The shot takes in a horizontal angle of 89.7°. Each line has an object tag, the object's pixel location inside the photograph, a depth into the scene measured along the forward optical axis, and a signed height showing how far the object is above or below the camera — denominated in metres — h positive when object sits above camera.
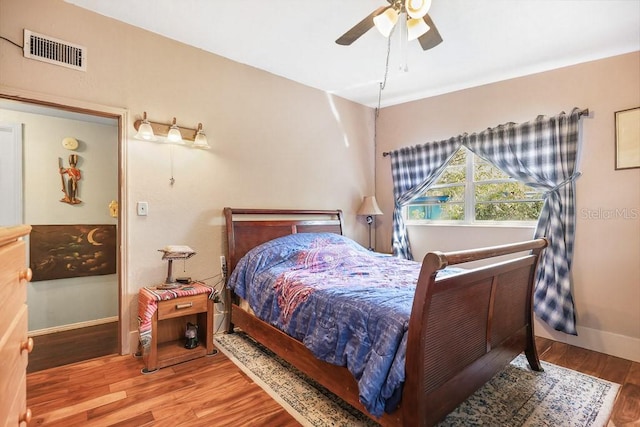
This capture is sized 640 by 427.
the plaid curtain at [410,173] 3.76 +0.51
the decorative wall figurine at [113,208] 3.54 +0.07
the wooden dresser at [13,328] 0.80 -0.32
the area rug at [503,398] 1.81 -1.15
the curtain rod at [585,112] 2.81 +0.88
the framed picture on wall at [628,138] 2.62 +0.62
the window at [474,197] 3.29 +0.18
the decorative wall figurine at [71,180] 3.34 +0.36
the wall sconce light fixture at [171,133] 2.50 +0.67
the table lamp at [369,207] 4.07 +0.08
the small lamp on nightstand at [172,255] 2.48 -0.32
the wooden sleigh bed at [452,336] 1.38 -0.69
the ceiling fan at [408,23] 1.81 +1.15
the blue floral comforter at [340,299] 1.46 -0.51
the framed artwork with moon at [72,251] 3.17 -0.38
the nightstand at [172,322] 2.30 -0.88
